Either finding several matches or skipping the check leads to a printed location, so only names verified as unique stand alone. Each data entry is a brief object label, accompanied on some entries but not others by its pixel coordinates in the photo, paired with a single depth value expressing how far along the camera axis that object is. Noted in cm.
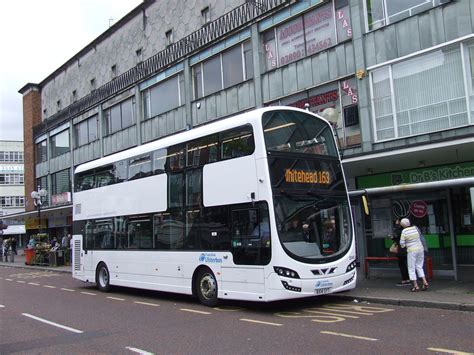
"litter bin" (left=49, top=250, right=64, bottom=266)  2809
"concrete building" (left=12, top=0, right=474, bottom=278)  1442
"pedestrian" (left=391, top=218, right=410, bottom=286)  1277
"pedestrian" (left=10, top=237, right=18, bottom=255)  3907
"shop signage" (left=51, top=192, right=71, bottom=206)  3744
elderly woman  1172
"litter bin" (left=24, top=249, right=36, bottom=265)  3084
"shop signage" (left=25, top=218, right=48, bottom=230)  4416
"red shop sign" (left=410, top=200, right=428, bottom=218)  1536
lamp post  3252
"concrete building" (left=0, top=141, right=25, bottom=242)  8100
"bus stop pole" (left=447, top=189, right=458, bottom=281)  1281
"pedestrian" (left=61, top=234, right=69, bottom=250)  2992
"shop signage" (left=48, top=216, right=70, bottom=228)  4028
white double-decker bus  993
